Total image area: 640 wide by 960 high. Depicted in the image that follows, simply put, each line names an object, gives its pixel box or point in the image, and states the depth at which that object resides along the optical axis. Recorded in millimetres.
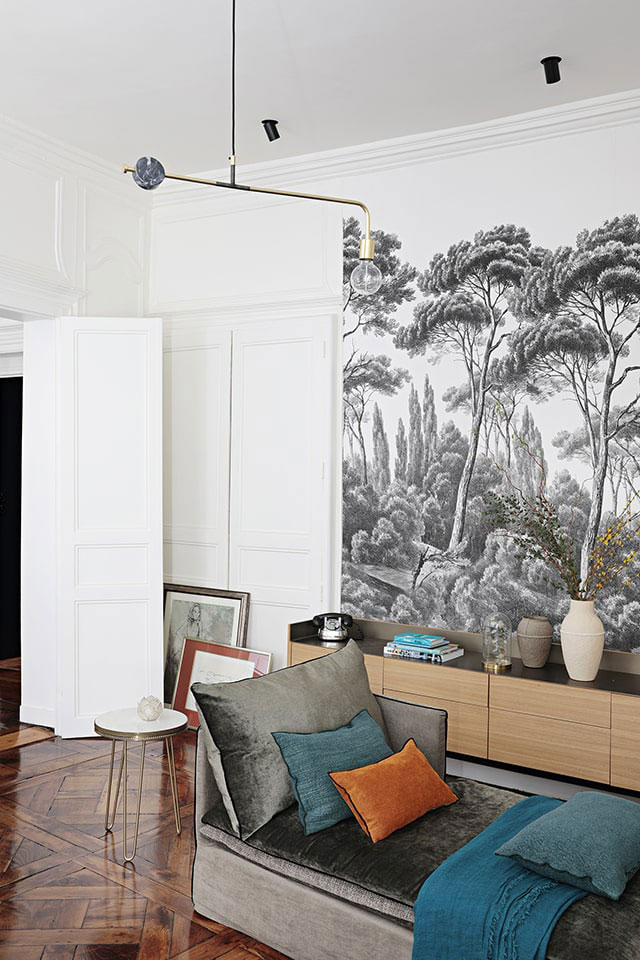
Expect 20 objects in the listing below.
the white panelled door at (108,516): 4816
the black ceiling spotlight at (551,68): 3627
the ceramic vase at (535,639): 3967
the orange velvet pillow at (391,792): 2553
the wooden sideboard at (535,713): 3518
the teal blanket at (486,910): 2092
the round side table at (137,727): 3209
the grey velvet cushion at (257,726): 2672
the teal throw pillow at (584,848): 2189
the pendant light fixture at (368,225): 2424
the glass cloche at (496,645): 3982
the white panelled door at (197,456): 5270
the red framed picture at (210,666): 4953
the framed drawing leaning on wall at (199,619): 5129
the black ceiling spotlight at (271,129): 4336
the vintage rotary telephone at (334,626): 4562
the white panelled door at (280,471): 4887
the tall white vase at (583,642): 3719
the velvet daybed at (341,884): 2123
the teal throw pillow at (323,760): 2621
